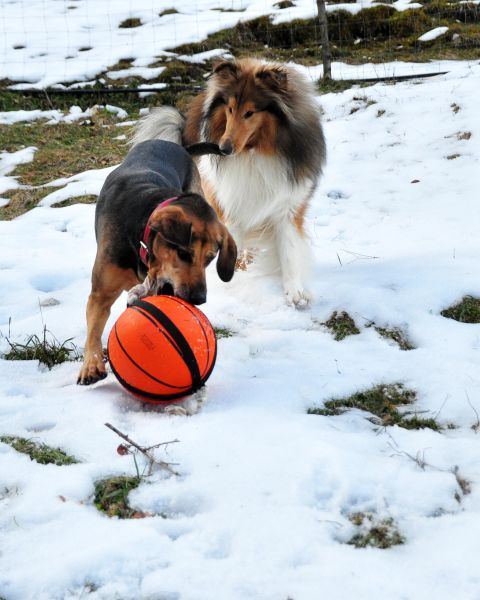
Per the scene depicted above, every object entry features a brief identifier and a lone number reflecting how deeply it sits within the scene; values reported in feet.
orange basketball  18.53
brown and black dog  19.98
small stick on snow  15.55
